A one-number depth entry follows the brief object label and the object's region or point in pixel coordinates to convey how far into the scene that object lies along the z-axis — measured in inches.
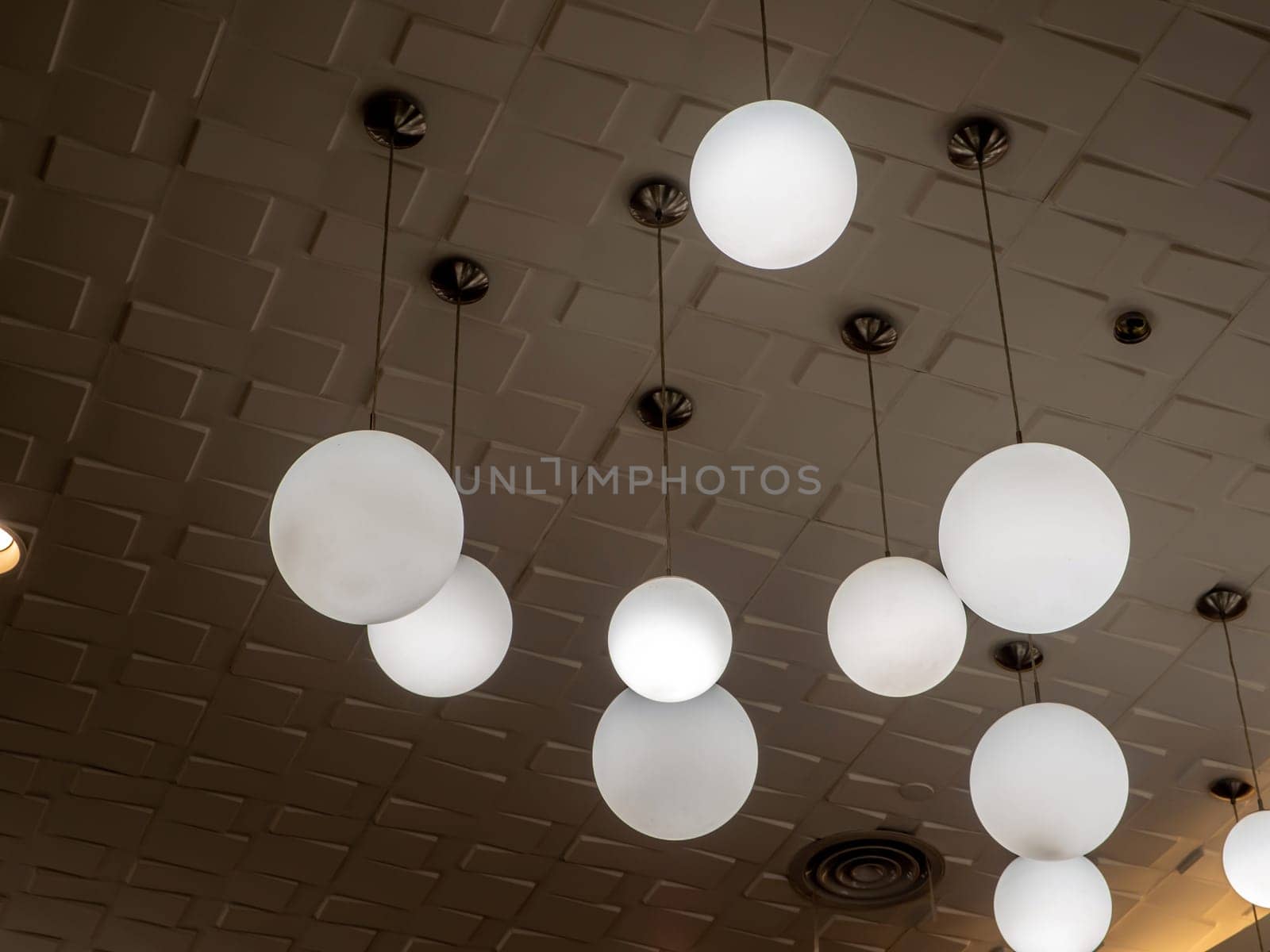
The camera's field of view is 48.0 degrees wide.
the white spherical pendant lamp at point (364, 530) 74.4
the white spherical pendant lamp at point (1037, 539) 73.8
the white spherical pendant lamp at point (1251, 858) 125.3
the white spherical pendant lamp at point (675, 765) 83.2
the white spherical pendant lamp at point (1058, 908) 120.3
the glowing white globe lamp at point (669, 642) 83.5
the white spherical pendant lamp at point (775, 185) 78.6
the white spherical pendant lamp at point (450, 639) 89.4
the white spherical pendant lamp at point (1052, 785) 88.4
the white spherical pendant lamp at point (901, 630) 87.7
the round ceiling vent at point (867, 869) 169.8
